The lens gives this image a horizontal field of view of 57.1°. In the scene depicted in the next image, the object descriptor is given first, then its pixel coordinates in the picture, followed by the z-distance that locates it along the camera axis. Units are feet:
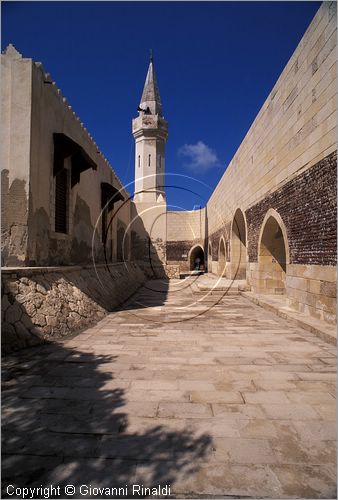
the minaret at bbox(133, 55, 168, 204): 85.61
